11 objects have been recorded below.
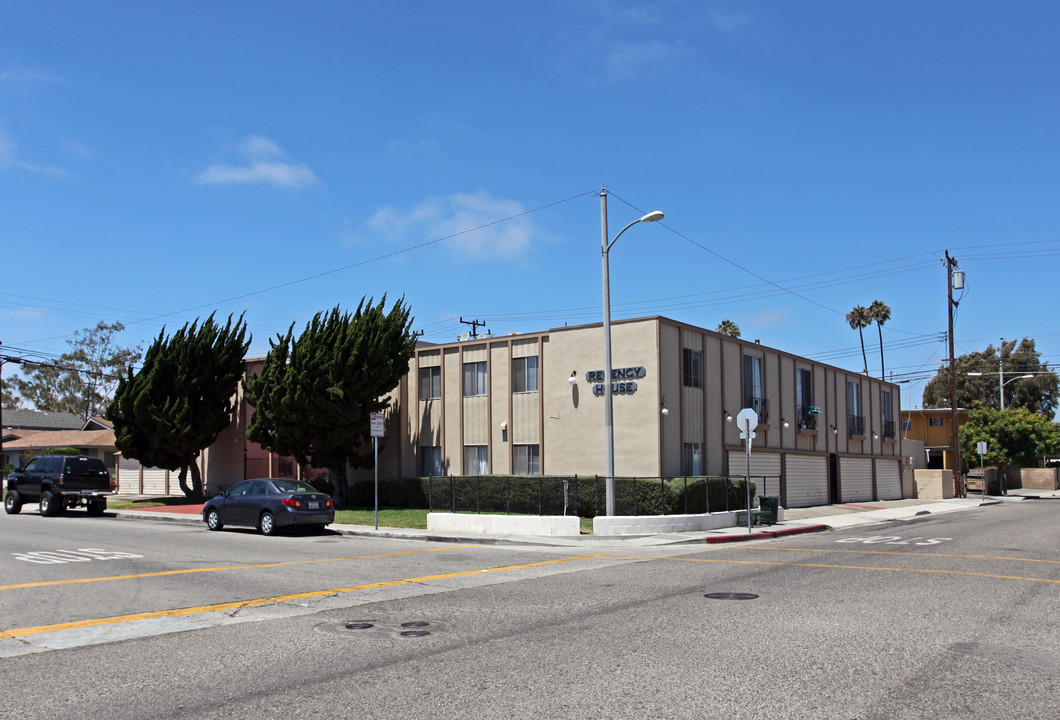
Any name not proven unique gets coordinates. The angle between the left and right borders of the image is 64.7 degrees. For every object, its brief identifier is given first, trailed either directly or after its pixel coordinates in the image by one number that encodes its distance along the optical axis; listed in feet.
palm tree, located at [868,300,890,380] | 249.34
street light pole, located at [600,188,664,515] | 69.97
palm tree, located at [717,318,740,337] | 234.99
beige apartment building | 85.25
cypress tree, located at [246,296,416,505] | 92.73
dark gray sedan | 67.36
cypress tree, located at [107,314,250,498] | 106.73
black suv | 91.09
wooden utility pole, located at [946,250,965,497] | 139.13
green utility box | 78.28
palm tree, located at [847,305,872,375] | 252.01
